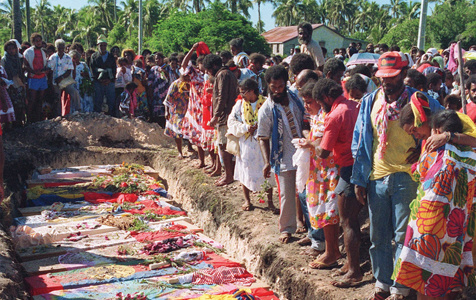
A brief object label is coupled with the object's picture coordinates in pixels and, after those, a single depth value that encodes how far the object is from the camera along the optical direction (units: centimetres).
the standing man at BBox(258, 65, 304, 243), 612
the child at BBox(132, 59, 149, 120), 1395
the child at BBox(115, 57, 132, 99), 1411
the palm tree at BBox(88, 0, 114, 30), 6419
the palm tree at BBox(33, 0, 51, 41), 6350
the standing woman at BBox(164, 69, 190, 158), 1073
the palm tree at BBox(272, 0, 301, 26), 7738
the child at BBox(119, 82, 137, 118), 1389
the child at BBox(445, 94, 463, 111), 625
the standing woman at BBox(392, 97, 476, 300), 375
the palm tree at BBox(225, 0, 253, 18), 6288
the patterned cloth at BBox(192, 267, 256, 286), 597
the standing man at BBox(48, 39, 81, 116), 1289
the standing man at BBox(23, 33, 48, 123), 1248
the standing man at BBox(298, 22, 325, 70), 823
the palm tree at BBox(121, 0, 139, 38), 6009
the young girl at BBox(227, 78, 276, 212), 730
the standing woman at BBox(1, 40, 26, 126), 1194
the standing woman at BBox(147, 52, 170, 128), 1349
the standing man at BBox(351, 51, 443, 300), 431
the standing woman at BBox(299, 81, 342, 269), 522
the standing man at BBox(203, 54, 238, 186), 852
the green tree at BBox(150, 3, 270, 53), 3222
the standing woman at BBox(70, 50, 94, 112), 1357
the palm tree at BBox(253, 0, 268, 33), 7180
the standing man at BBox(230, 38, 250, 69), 980
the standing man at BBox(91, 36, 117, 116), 1382
